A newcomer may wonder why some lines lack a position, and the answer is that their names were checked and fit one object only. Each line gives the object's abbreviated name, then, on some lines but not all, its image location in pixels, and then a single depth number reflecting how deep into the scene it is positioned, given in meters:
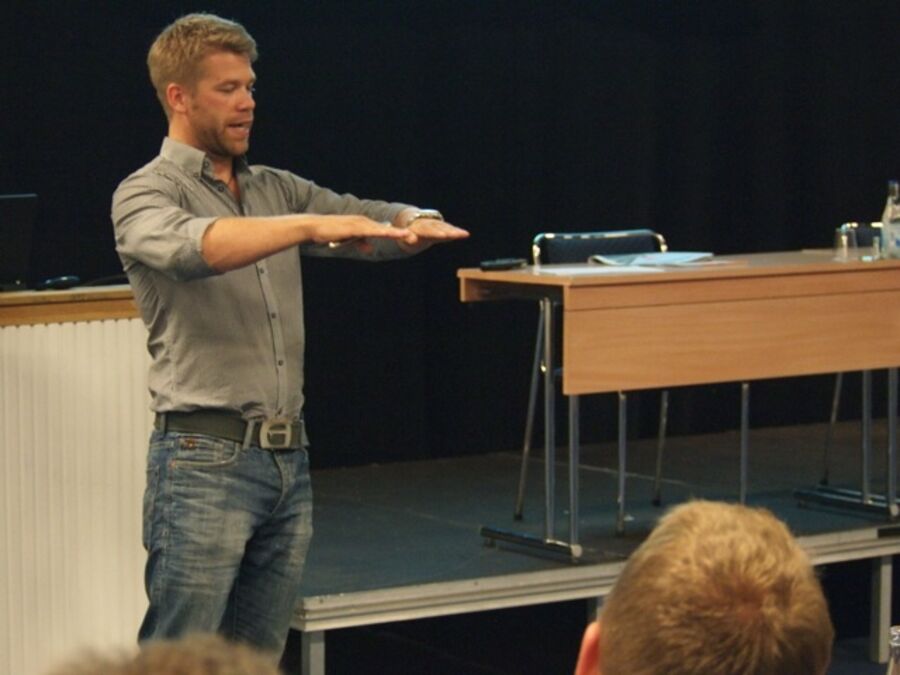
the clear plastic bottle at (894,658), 3.83
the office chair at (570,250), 10.03
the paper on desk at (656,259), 9.34
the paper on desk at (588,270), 8.83
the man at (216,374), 6.12
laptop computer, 7.24
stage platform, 8.55
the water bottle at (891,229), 9.95
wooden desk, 8.62
